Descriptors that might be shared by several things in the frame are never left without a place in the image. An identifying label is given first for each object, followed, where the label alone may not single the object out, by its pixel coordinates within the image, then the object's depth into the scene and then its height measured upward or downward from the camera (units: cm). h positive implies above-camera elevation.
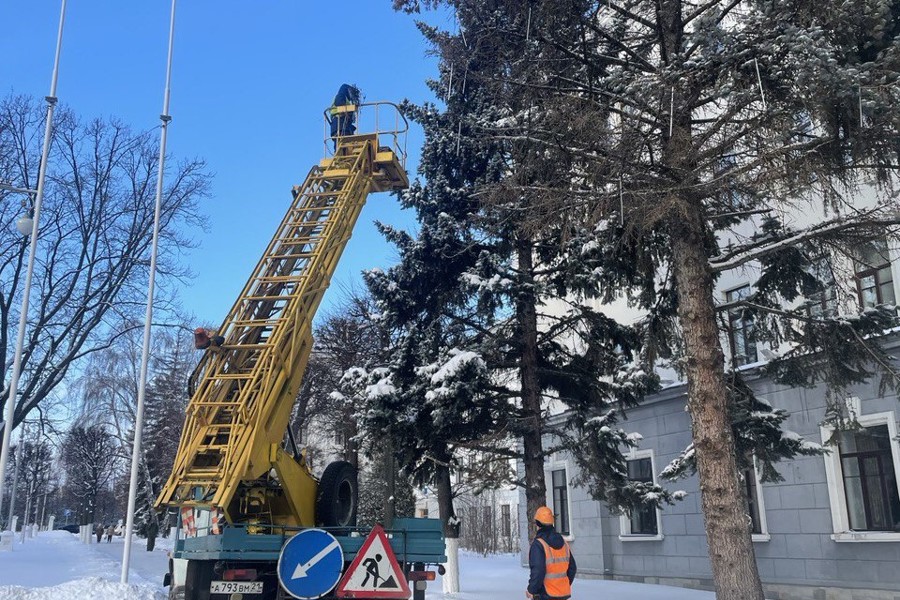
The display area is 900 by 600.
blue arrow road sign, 752 -63
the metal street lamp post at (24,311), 1584 +386
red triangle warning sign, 740 -73
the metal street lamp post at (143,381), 1688 +270
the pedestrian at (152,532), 3974 -158
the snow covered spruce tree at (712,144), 804 +380
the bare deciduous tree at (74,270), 2259 +705
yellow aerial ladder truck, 858 +61
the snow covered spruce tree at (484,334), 1305 +282
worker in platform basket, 1428 +690
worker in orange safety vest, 777 -71
